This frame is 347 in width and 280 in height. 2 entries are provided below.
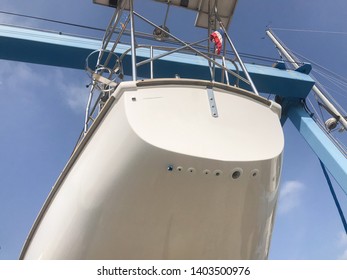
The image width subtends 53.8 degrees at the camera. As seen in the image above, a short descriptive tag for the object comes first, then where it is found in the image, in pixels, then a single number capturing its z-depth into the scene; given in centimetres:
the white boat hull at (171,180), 131
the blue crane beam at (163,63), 362
